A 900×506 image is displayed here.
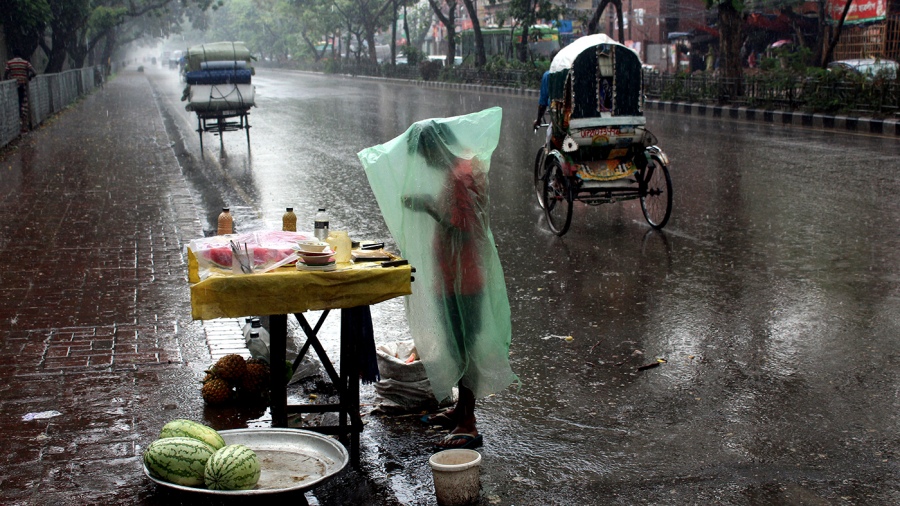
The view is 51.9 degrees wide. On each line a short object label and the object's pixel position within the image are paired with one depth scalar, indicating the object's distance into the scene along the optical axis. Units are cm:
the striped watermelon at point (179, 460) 381
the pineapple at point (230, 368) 498
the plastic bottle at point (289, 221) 525
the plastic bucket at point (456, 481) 387
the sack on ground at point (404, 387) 497
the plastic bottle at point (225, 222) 503
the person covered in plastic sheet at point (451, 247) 431
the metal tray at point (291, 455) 393
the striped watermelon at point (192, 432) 402
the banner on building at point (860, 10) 3369
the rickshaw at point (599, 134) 956
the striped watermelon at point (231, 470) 371
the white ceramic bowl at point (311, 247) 419
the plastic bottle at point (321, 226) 475
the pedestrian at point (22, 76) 2148
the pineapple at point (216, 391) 494
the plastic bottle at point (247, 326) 583
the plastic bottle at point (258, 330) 540
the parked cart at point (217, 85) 1700
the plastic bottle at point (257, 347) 530
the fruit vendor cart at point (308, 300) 400
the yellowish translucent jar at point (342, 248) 435
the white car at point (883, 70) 2053
